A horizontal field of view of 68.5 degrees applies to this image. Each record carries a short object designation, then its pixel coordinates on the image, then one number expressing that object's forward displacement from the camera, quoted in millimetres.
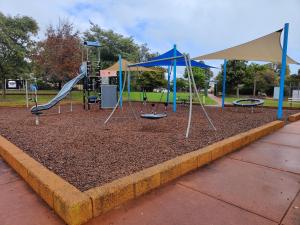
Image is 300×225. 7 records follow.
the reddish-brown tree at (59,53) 16422
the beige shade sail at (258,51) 7282
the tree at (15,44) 14812
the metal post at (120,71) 10830
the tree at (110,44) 27641
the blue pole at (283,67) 6502
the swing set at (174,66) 4668
